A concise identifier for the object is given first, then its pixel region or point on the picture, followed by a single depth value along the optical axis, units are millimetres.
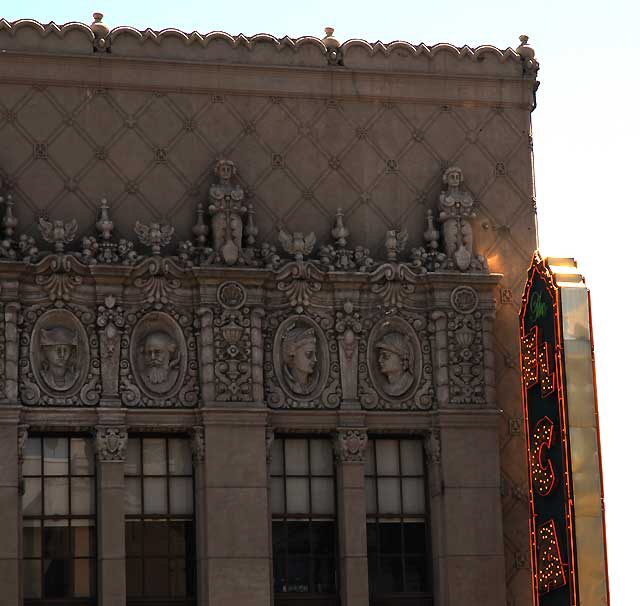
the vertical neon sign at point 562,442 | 26625
